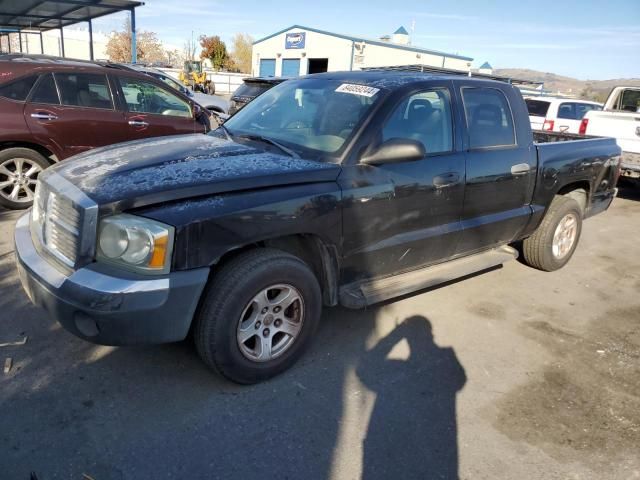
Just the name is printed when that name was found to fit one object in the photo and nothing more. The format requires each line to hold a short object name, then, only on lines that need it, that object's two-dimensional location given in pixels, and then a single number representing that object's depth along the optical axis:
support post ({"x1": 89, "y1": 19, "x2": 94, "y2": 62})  20.58
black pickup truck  2.48
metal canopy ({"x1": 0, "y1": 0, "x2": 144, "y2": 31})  16.18
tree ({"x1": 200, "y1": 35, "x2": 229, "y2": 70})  49.78
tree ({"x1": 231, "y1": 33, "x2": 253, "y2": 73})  58.34
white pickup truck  8.66
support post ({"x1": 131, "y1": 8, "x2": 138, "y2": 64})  16.41
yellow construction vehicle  23.11
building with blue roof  32.28
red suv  5.69
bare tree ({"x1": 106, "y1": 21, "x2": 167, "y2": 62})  50.25
